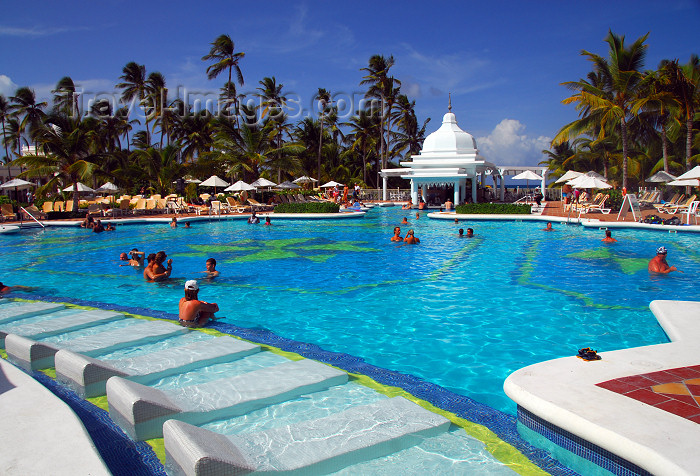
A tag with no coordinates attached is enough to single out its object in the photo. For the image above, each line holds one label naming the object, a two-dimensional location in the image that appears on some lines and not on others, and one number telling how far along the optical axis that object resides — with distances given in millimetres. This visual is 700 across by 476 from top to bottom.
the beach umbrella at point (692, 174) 20156
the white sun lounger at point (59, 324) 6680
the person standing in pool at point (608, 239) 15298
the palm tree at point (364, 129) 46531
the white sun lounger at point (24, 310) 7590
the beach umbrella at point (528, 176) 32062
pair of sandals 4578
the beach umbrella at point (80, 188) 28375
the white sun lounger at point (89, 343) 5281
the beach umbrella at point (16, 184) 27117
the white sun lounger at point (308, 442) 3131
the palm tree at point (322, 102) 44438
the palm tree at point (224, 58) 38062
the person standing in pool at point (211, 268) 11367
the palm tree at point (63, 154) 26750
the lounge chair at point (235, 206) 29312
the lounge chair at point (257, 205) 31797
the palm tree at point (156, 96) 41606
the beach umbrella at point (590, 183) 23047
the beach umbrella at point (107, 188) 30430
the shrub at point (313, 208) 27328
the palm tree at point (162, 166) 33031
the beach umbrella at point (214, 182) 29078
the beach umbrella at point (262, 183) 30938
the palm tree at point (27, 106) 40844
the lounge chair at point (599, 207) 23419
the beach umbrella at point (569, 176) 29603
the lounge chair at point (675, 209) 20361
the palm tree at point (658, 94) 24109
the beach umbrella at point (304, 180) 39844
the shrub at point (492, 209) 24297
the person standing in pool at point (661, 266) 10859
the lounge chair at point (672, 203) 22859
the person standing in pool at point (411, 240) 16498
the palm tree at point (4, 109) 43550
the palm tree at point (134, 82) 42219
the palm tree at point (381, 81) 43250
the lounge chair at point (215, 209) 27673
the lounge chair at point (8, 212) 25500
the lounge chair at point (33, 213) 25423
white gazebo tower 30042
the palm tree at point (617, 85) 24625
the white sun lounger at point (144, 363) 4684
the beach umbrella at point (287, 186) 33841
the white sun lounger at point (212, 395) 3898
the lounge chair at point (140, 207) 28078
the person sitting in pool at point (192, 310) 7543
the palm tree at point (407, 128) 48812
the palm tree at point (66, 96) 43750
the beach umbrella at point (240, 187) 29452
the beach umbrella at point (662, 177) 26734
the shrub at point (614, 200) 24984
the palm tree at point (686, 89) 24344
